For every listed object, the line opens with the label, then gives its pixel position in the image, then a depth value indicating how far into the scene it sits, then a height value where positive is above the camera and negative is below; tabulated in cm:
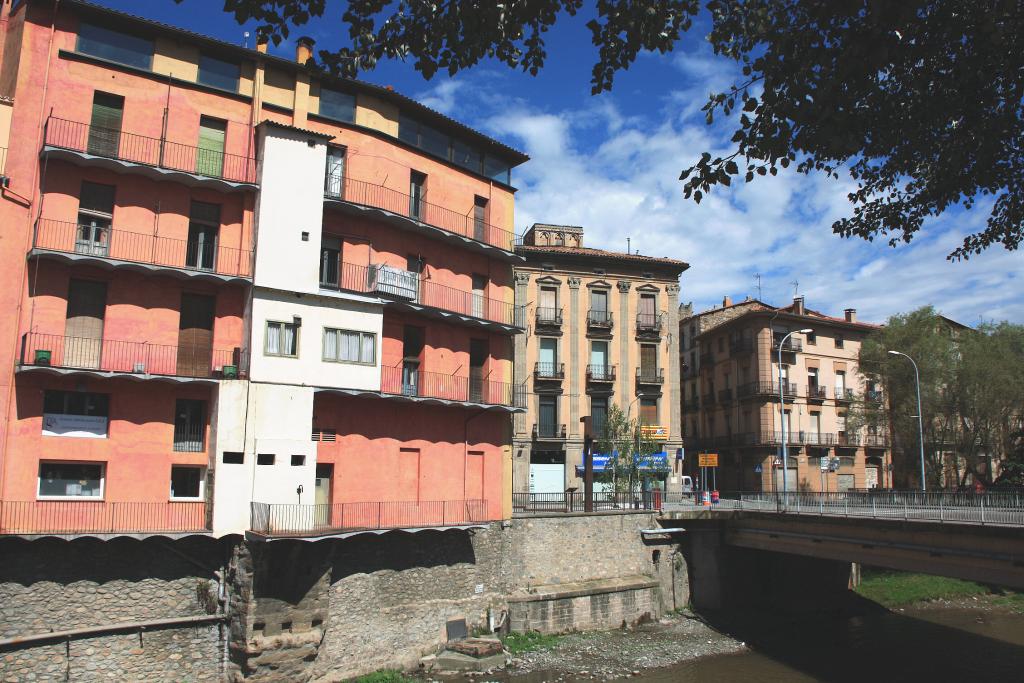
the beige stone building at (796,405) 5350 +296
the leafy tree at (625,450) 4151 -38
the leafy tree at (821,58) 848 +518
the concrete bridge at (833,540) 2238 -344
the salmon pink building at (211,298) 2061 +438
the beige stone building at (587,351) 4650 +591
